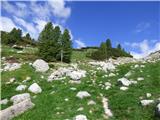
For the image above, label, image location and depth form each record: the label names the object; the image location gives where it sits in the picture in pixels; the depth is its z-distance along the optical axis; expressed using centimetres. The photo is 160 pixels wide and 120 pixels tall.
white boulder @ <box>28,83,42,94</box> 1158
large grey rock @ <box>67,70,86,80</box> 1340
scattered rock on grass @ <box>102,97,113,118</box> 887
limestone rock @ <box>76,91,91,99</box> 1017
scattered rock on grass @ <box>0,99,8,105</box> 1048
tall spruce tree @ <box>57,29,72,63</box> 3117
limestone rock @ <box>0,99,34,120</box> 894
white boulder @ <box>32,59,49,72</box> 1683
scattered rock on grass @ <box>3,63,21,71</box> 1654
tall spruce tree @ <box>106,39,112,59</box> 4878
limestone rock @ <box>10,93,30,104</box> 1040
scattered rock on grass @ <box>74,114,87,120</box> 831
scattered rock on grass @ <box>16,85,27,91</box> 1204
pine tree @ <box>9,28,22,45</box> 4739
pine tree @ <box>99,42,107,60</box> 4388
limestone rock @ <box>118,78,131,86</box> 1165
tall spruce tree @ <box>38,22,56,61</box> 2790
